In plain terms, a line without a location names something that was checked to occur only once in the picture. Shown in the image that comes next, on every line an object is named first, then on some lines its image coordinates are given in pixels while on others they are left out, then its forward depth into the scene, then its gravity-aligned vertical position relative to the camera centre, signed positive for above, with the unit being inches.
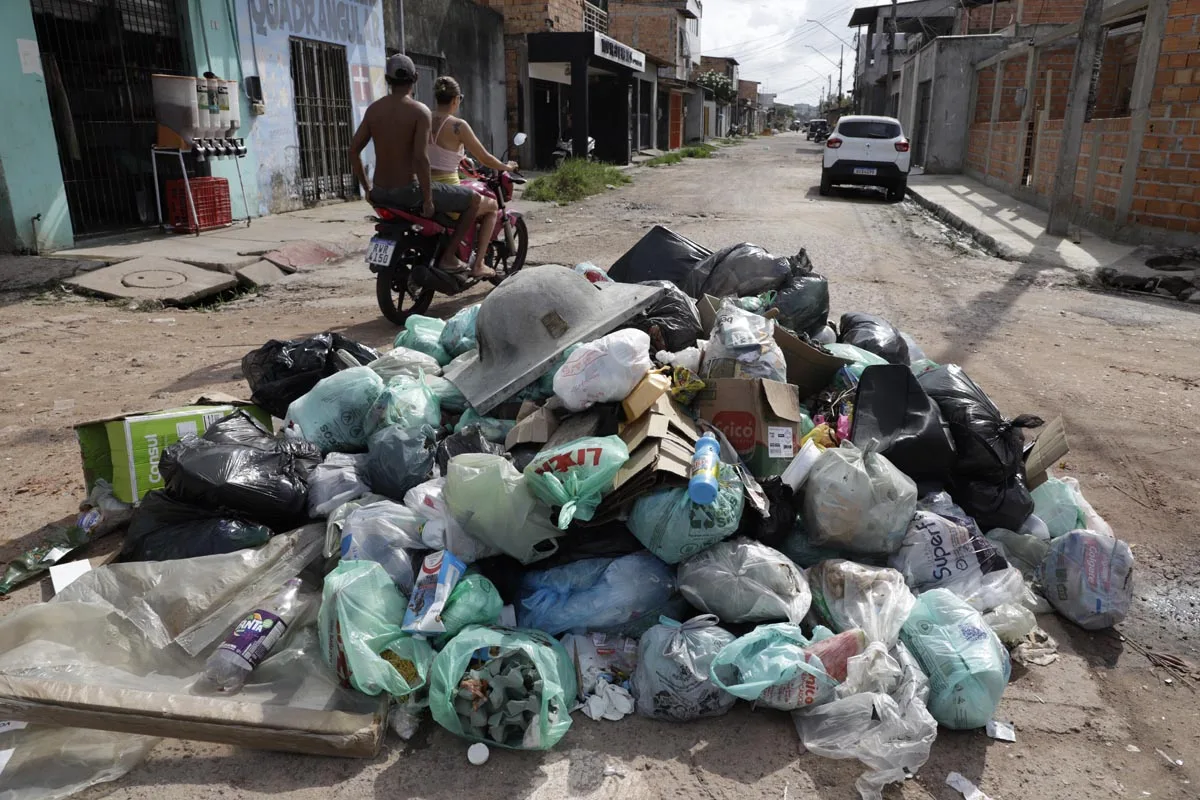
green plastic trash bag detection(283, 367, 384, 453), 135.6 -42.8
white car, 605.0 -15.1
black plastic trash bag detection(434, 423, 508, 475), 124.2 -44.3
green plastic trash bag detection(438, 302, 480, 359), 167.2 -38.2
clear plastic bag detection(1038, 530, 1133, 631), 105.1 -54.6
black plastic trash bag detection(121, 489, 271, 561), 109.4 -50.0
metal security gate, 324.8 +18.4
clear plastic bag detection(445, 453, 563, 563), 99.5 -42.8
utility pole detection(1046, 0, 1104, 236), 380.5 +5.8
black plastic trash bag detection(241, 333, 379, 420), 147.9 -39.4
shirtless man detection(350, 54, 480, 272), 220.2 -3.9
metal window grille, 464.1 +10.2
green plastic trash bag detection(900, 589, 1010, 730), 87.3 -53.9
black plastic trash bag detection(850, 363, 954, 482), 121.6 -41.6
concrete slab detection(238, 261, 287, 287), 294.1 -46.6
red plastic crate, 353.7 -26.9
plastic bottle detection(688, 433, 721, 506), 99.0 -39.4
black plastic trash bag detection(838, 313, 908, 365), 163.2 -38.9
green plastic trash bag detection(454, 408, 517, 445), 132.4 -44.2
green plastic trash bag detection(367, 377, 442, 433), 132.6 -41.8
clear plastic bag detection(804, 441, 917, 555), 105.1 -45.0
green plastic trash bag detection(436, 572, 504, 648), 93.0 -50.7
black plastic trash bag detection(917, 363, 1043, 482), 122.1 -42.9
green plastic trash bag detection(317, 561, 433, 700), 86.3 -51.0
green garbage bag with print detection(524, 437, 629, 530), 97.7 -38.5
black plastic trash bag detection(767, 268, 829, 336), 171.0 -33.4
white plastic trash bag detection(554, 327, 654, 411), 117.3 -32.0
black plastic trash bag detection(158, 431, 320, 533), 111.9 -44.4
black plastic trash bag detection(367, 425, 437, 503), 120.0 -44.8
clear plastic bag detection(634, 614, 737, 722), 89.0 -55.6
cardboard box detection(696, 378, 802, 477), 120.3 -39.8
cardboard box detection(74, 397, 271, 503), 125.4 -44.1
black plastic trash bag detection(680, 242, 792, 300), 176.2 -28.7
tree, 2117.4 +122.4
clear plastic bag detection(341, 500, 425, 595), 102.5 -48.2
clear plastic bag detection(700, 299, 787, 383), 129.9 -32.7
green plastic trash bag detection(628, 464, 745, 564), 99.1 -44.2
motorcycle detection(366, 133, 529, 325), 225.8 -32.0
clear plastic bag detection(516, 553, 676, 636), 97.7 -52.1
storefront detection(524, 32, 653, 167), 790.5 +45.9
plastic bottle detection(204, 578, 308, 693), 90.1 -53.2
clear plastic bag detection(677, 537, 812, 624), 96.0 -50.2
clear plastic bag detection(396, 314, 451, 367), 169.5 -39.5
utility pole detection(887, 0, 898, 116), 1247.9 +138.2
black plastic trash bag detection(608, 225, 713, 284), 198.2 -28.5
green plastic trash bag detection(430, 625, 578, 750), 83.7 -53.9
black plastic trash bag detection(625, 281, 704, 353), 149.1 -32.3
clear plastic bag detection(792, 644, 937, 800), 82.0 -57.8
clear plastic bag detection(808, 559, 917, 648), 94.7 -52.0
